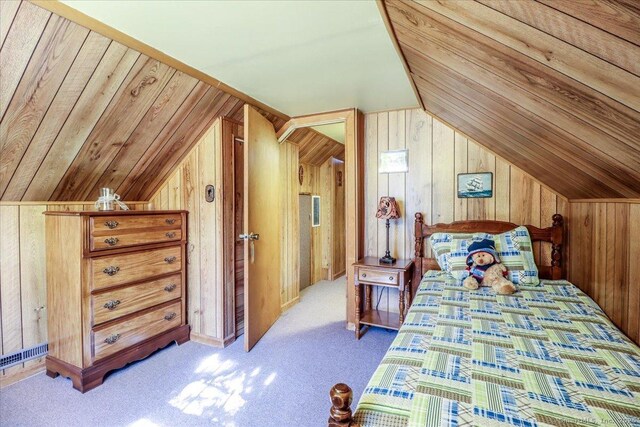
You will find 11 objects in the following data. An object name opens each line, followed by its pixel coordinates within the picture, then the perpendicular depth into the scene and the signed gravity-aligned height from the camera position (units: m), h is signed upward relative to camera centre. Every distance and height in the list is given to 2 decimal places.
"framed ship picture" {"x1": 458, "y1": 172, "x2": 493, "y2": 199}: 2.80 +0.21
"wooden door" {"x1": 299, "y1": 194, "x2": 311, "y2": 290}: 4.70 -0.49
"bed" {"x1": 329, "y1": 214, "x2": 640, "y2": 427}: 0.91 -0.60
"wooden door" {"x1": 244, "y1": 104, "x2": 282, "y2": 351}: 2.64 -0.16
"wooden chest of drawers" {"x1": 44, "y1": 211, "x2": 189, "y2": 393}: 2.18 -0.63
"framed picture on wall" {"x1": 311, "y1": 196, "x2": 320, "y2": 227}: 4.95 -0.04
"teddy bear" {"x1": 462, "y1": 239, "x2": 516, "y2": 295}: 2.14 -0.45
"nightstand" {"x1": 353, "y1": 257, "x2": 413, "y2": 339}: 2.75 -0.67
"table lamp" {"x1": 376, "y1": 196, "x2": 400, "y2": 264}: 2.95 -0.03
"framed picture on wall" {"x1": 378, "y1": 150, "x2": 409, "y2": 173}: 3.12 +0.48
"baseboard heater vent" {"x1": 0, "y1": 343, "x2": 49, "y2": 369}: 2.21 -1.10
